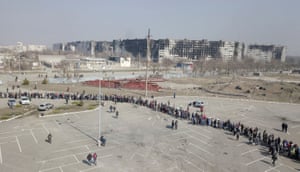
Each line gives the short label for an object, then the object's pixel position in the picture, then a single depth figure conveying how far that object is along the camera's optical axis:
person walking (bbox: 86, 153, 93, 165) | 17.14
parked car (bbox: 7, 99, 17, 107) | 32.88
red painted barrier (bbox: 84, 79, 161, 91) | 57.04
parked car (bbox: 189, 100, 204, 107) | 38.44
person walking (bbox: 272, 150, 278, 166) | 18.52
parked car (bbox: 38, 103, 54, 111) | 31.23
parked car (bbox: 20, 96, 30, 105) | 35.06
